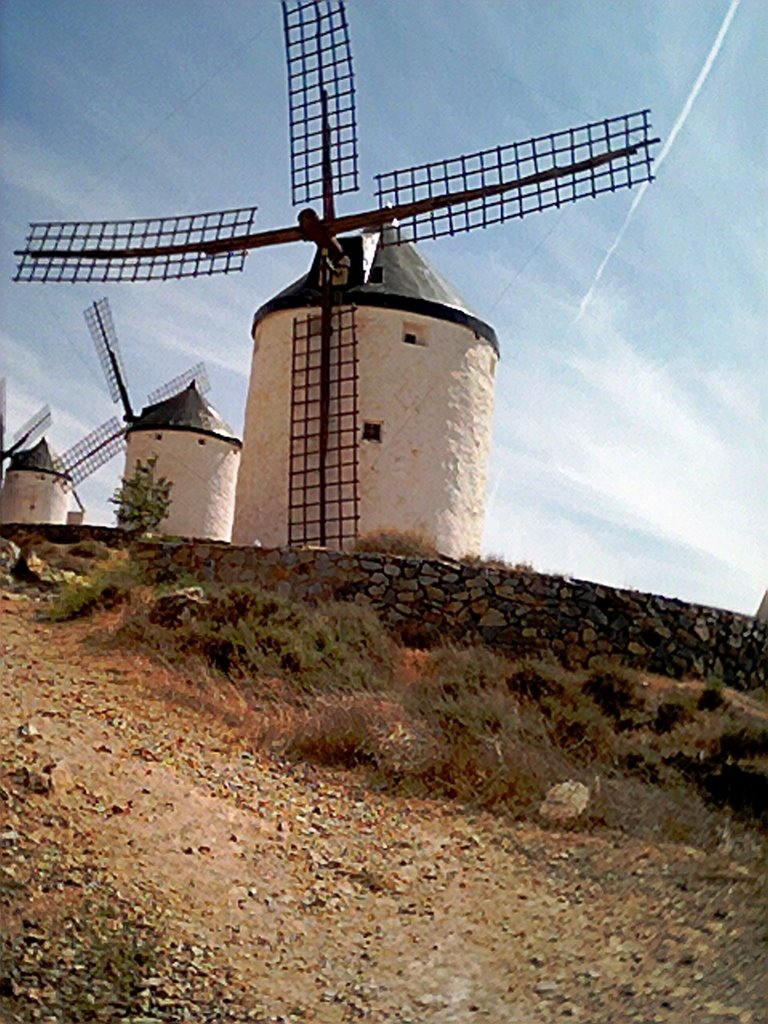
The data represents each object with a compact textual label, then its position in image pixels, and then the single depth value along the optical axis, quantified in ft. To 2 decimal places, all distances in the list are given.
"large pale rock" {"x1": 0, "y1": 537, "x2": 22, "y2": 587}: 37.26
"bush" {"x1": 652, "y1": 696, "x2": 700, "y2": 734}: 30.01
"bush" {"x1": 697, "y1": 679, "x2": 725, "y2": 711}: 33.53
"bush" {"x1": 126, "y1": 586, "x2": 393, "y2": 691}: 28.60
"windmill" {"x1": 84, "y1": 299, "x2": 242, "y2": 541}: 69.46
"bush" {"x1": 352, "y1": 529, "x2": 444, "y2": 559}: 41.06
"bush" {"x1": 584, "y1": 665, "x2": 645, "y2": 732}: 29.84
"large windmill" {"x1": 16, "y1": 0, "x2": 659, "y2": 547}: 43.68
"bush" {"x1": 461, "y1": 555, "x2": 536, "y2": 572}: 38.31
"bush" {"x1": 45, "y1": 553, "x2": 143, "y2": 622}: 33.09
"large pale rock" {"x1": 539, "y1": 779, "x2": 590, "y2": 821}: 21.20
